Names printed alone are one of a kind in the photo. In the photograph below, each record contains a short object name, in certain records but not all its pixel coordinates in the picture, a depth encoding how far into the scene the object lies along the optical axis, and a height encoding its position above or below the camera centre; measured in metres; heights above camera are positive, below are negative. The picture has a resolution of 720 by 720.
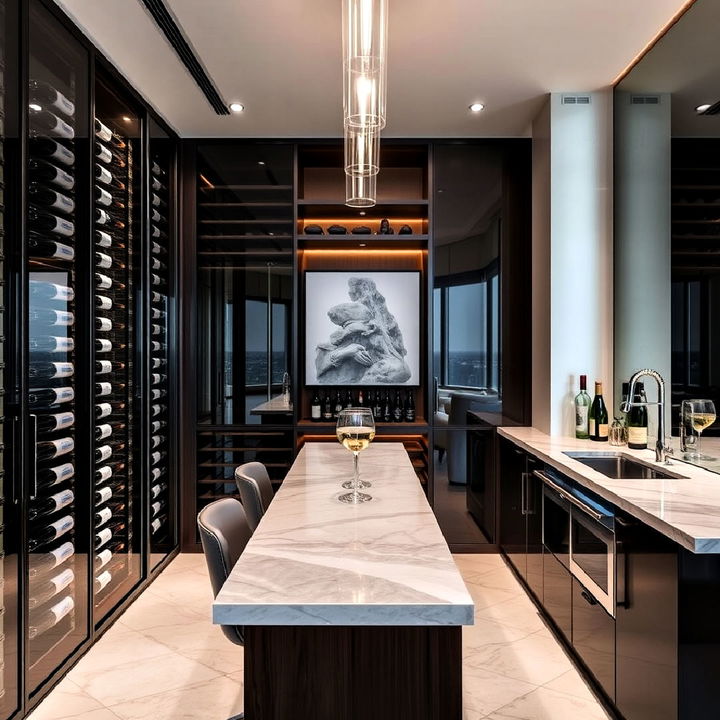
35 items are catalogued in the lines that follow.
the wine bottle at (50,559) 2.33 -0.82
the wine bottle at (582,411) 3.39 -0.31
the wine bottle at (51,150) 2.32 +0.83
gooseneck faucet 2.48 -0.21
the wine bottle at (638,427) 2.92 -0.34
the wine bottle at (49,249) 2.30 +0.43
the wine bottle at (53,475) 2.39 -0.48
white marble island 1.04 -0.52
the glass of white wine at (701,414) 2.44 -0.23
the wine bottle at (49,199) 2.32 +0.63
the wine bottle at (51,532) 2.32 -0.71
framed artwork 4.24 +0.20
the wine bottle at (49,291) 2.31 +0.26
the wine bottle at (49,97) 2.31 +1.04
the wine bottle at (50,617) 2.33 -1.06
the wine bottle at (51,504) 2.33 -0.59
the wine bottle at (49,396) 2.29 -0.16
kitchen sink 2.74 -0.51
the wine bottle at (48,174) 2.31 +0.73
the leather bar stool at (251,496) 2.22 -0.52
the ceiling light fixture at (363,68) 2.06 +0.98
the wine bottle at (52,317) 2.32 +0.16
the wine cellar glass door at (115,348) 2.93 +0.05
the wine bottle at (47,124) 2.29 +0.93
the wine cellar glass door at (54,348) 2.31 +0.04
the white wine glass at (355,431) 1.78 -0.22
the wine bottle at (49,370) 2.30 -0.05
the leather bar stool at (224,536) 1.63 -0.53
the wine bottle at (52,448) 2.36 -0.37
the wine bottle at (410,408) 4.25 -0.36
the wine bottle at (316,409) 4.23 -0.37
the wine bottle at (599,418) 3.30 -0.34
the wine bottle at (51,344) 2.31 +0.05
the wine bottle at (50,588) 2.34 -0.94
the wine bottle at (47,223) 2.30 +0.53
